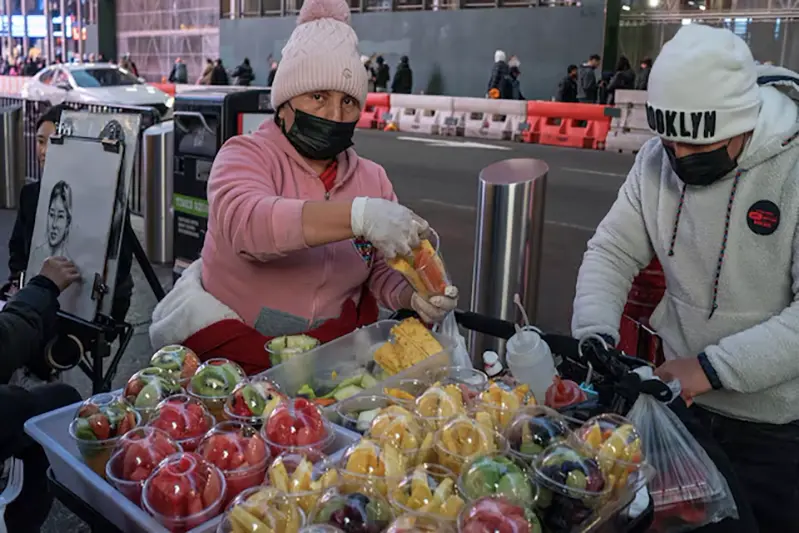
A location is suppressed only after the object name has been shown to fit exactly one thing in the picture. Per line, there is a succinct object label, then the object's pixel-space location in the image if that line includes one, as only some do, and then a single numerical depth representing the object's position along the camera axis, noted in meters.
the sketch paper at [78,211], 3.83
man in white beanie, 2.18
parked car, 18.27
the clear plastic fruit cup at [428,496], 1.39
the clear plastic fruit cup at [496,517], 1.31
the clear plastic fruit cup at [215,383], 1.88
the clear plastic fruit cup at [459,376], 2.07
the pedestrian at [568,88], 21.23
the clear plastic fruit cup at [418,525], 1.32
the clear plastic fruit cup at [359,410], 1.83
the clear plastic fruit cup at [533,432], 1.62
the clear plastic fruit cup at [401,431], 1.60
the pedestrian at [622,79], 19.50
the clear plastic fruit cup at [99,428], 1.66
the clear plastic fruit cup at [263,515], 1.35
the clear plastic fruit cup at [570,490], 1.44
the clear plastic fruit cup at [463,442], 1.58
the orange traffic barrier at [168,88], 24.91
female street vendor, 2.44
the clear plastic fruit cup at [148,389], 1.81
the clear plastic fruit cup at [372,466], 1.47
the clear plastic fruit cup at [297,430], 1.65
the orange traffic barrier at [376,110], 22.27
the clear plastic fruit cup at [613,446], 1.54
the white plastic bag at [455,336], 2.39
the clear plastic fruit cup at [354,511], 1.36
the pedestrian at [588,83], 21.14
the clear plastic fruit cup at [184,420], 1.68
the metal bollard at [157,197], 8.07
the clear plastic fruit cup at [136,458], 1.53
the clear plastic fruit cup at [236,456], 1.55
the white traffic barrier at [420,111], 20.80
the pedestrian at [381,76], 25.94
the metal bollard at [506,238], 4.71
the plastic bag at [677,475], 1.64
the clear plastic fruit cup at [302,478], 1.44
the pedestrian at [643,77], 20.83
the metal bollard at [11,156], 10.43
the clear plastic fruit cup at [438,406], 1.72
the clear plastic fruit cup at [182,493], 1.43
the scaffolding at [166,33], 35.50
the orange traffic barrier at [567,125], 17.64
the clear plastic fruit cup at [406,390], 1.91
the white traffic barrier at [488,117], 19.27
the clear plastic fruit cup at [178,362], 1.99
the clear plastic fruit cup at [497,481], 1.44
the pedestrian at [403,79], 24.86
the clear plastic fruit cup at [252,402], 1.76
